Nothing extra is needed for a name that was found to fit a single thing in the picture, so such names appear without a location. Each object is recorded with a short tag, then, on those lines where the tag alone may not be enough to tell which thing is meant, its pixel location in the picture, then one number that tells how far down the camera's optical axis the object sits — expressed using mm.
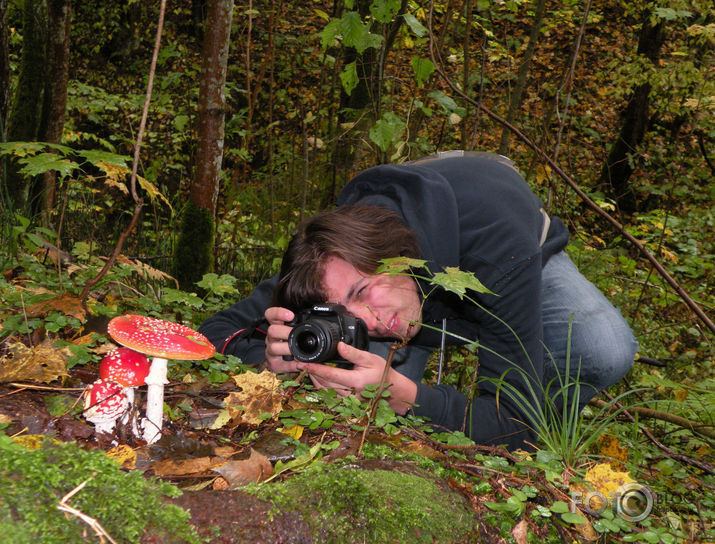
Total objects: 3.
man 2164
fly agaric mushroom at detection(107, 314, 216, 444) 1458
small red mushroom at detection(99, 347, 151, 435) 1500
